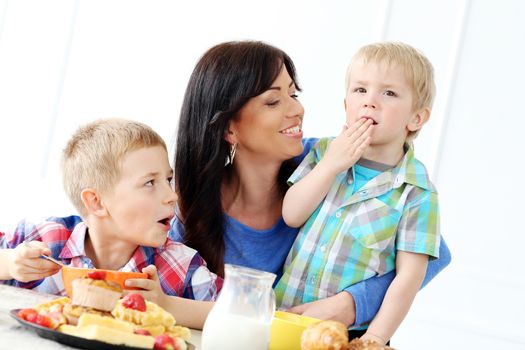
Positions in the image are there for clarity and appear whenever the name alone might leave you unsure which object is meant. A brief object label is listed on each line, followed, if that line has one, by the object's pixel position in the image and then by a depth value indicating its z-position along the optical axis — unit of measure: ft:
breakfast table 4.45
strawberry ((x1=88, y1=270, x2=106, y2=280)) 4.74
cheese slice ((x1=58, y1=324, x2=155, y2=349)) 4.41
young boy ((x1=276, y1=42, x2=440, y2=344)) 6.44
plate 4.42
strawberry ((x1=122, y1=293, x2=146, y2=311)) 4.59
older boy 5.97
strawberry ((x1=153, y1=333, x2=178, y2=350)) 4.48
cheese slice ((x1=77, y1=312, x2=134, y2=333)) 4.47
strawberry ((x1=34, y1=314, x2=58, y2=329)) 4.57
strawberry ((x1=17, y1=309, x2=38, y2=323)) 4.60
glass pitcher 4.57
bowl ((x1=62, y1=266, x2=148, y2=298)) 4.98
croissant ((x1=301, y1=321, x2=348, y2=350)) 4.55
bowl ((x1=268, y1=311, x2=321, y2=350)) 4.87
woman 6.79
